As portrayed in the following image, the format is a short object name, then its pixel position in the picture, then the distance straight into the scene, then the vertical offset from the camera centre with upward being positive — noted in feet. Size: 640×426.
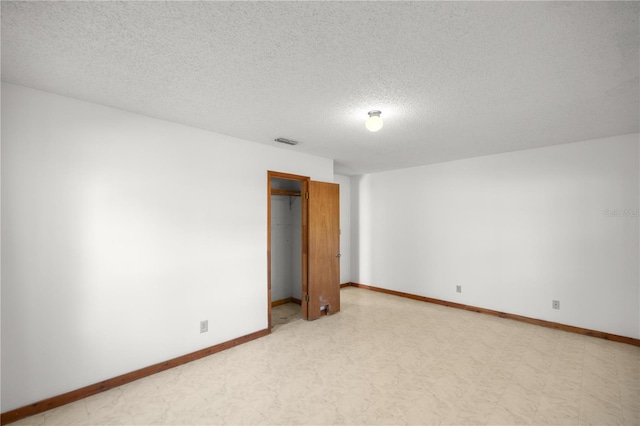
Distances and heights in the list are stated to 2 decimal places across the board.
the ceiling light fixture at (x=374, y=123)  8.51 +2.72
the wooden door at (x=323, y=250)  14.29 -1.69
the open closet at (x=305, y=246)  14.28 -1.56
